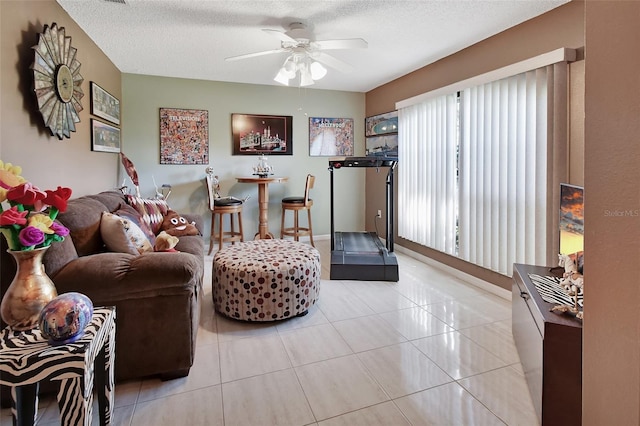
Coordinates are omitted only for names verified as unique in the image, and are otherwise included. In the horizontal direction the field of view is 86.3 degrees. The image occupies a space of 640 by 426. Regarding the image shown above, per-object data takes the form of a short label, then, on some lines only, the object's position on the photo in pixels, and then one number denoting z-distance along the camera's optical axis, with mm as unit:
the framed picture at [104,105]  3242
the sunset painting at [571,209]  2020
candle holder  4810
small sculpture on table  1534
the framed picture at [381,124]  4820
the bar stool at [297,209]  4754
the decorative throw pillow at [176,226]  3260
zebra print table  1167
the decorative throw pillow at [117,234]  2121
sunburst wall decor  2170
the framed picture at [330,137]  5332
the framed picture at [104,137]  3293
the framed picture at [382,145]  4875
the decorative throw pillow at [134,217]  2549
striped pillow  2975
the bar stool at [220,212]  4379
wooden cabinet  1451
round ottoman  2521
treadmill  3566
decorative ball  1235
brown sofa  1690
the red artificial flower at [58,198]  1412
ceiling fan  2752
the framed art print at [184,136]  4613
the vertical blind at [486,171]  2725
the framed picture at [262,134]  4949
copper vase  1377
